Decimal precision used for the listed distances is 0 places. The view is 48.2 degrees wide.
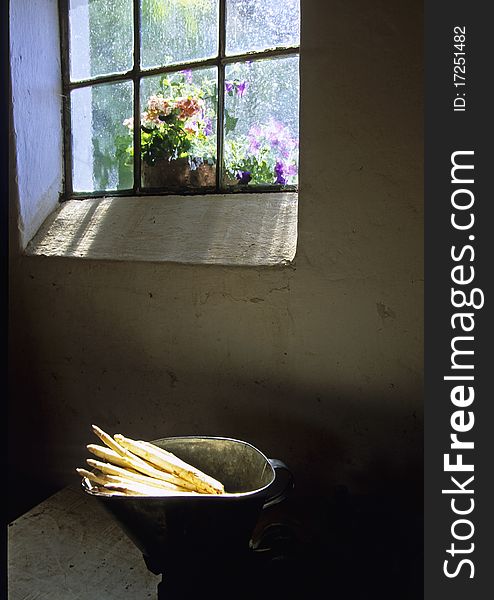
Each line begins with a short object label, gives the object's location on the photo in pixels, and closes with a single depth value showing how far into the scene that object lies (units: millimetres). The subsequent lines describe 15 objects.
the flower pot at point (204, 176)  1315
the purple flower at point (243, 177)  1270
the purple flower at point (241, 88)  1258
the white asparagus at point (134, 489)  754
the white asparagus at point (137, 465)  820
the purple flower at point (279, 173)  1229
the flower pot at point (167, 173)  1340
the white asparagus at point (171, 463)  809
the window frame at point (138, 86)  1249
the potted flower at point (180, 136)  1325
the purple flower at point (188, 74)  1337
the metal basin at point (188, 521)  722
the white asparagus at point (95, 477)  791
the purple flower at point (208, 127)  1319
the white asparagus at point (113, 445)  857
